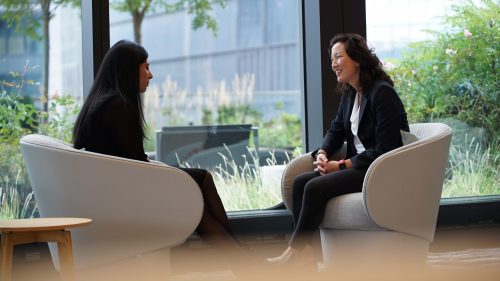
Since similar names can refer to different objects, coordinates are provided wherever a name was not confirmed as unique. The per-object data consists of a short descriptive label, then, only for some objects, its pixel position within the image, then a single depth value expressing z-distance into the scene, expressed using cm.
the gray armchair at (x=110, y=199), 341
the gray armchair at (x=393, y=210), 376
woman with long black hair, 358
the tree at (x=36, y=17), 454
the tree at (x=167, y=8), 516
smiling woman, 396
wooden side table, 297
